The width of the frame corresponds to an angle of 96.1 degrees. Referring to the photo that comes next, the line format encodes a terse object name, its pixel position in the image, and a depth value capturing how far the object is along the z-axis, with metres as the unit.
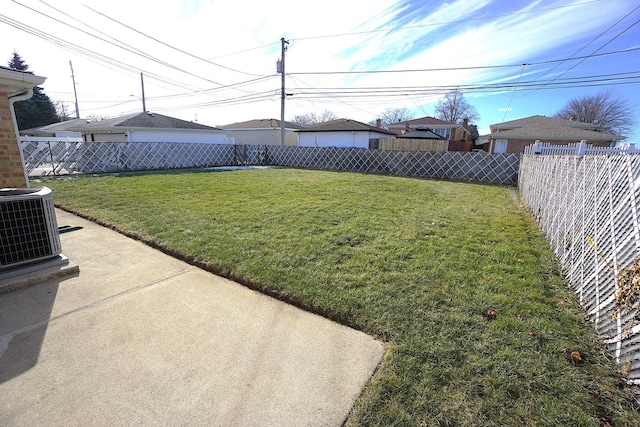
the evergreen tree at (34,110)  30.72
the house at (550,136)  19.45
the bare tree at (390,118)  48.59
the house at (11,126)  3.61
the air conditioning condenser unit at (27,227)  2.91
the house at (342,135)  20.39
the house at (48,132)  23.46
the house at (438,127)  32.47
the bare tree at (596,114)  34.50
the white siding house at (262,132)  26.92
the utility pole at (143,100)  24.92
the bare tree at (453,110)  45.66
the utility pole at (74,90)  32.50
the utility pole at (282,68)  18.64
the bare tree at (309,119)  52.88
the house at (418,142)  17.56
